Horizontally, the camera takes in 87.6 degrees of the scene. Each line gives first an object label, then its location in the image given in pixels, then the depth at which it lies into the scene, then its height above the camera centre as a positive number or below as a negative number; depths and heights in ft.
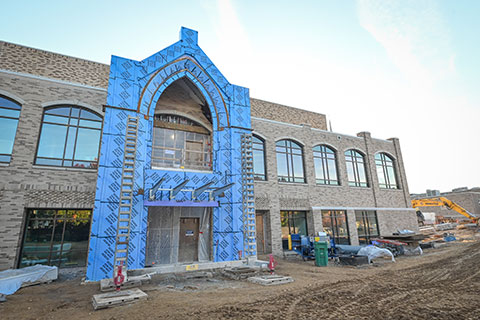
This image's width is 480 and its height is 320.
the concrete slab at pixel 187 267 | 34.23 -5.90
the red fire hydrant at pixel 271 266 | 35.37 -5.78
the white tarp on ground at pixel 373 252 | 44.98 -5.49
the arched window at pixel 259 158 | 57.77 +15.00
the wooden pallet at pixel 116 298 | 21.94 -6.33
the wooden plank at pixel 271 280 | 29.55 -6.59
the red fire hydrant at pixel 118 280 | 26.37 -5.39
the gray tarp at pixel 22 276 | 27.91 -5.43
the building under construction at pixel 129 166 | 35.47 +9.81
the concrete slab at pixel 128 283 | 27.32 -6.12
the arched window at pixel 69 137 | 40.70 +15.12
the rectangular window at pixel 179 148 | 47.32 +15.11
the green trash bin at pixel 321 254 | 42.70 -5.22
